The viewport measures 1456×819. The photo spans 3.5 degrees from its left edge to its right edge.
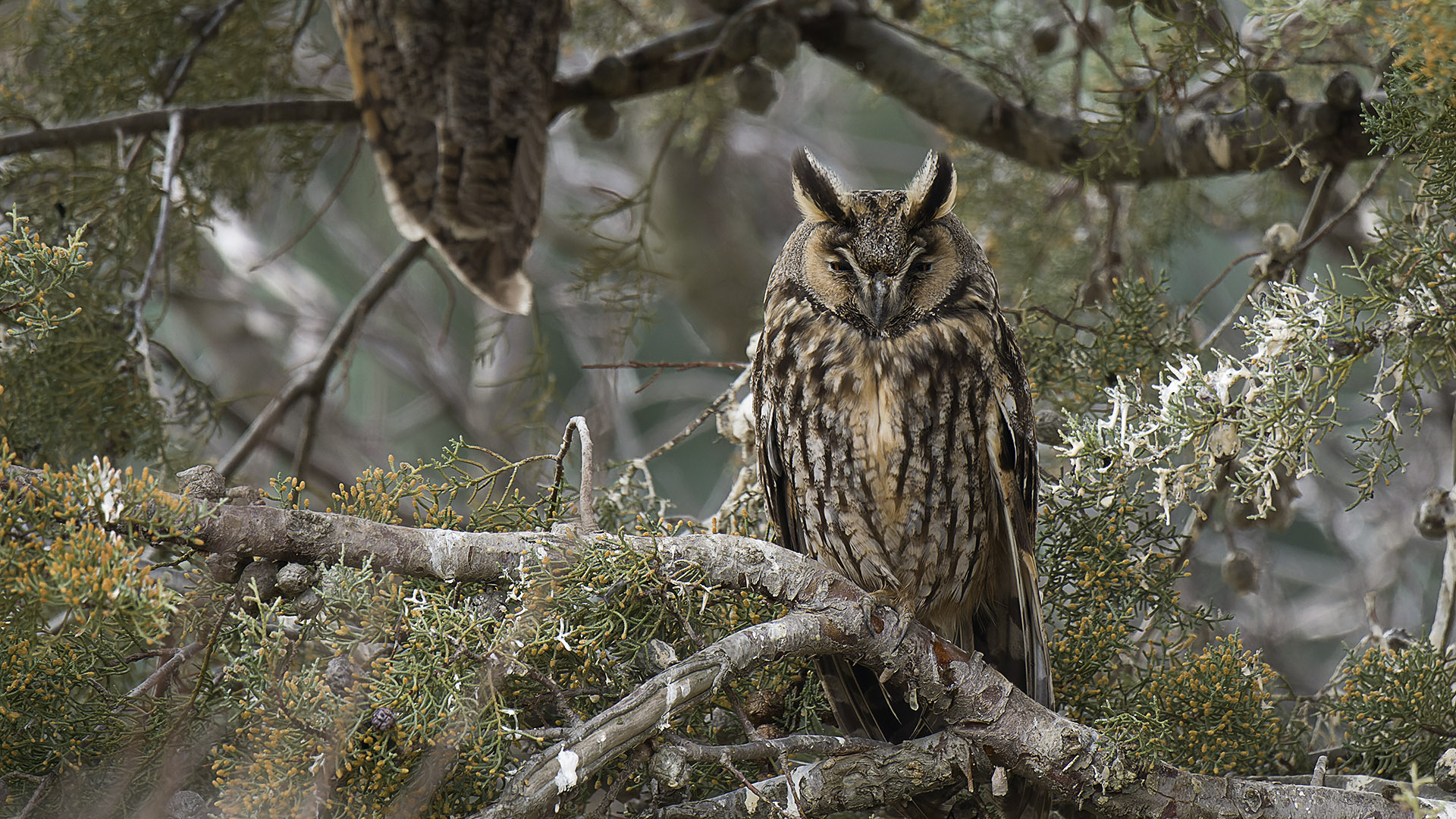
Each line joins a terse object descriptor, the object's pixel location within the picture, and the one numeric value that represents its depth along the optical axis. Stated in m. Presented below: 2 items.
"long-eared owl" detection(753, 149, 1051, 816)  13.59
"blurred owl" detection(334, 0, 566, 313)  13.82
